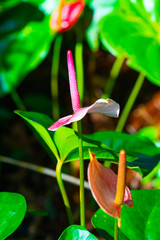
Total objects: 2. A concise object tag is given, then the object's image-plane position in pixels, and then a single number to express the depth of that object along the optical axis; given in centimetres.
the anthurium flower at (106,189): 90
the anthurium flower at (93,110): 90
